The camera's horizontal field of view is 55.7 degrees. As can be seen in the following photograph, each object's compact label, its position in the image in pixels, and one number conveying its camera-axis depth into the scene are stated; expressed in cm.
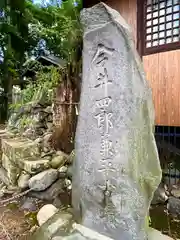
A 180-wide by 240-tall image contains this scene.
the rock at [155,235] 199
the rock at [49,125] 518
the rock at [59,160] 403
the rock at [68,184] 388
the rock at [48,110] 553
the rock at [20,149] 430
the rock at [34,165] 387
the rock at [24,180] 395
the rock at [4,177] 458
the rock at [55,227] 197
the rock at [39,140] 470
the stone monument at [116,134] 177
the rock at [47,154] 432
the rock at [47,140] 458
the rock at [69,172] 393
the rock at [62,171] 397
